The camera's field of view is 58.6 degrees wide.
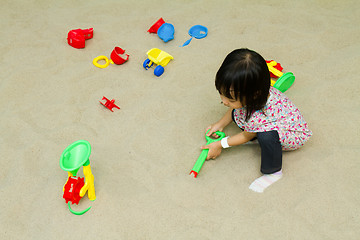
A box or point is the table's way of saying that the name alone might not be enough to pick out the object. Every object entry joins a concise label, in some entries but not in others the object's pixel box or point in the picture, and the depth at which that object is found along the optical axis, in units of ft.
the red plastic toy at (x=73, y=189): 4.34
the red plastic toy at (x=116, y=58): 6.59
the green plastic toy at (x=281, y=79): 5.60
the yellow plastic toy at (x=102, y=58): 6.65
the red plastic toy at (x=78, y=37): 6.97
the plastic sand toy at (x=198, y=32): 7.20
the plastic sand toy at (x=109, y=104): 5.81
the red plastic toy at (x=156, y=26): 7.25
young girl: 4.09
